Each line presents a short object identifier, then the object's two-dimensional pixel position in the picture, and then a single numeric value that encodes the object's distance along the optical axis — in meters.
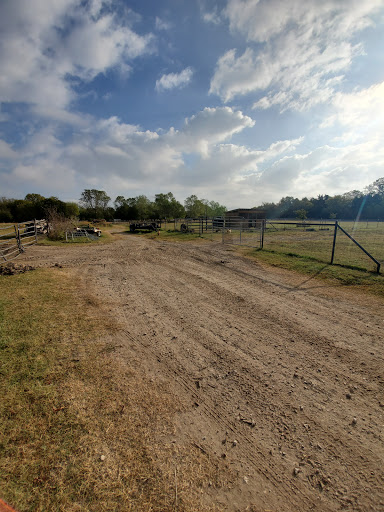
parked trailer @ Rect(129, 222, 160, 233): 28.02
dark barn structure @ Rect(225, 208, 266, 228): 37.14
